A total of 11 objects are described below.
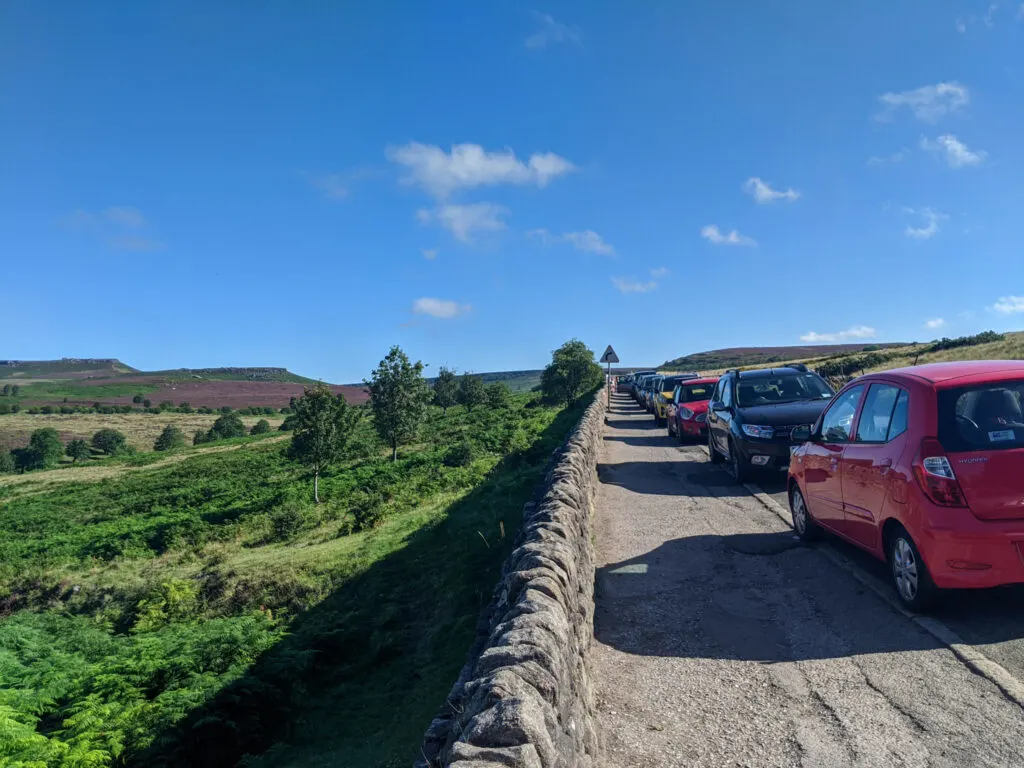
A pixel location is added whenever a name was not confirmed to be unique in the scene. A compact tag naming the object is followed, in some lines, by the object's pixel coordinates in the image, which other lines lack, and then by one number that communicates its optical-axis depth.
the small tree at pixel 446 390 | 75.81
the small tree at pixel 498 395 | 64.82
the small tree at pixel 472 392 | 71.75
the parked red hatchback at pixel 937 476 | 4.24
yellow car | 22.59
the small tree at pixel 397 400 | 35.91
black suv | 10.07
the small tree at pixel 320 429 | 30.14
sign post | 36.40
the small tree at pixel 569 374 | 47.50
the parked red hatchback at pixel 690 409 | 17.03
